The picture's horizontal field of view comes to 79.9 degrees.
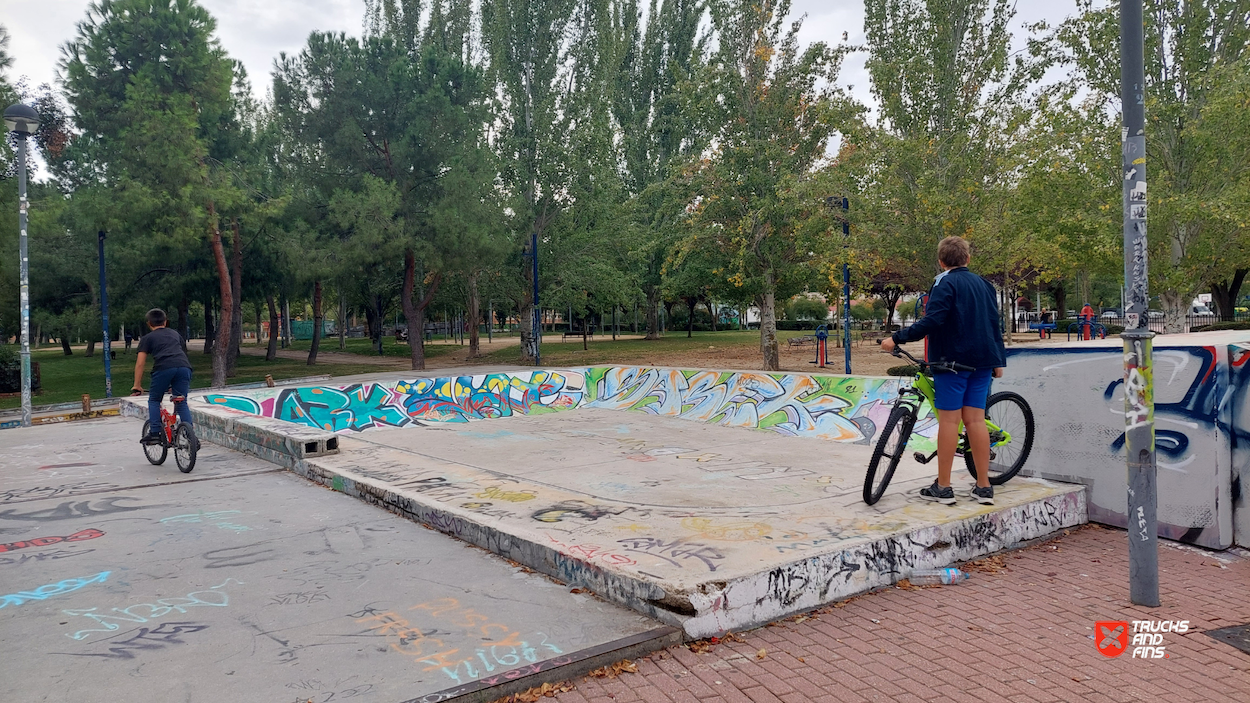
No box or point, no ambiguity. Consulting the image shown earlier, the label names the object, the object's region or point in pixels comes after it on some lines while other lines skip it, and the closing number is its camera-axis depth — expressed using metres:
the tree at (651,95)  34.47
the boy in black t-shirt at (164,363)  8.45
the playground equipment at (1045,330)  30.17
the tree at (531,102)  26.89
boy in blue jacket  5.12
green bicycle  5.36
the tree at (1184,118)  13.95
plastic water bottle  4.47
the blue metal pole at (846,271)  15.71
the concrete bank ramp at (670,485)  4.15
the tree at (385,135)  21.52
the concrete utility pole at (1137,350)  3.97
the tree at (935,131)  14.62
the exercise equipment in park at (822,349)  22.02
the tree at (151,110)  18.20
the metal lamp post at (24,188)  13.42
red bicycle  8.44
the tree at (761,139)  18.23
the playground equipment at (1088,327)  25.25
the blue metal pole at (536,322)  25.50
